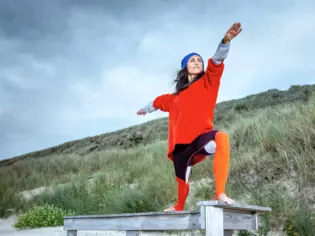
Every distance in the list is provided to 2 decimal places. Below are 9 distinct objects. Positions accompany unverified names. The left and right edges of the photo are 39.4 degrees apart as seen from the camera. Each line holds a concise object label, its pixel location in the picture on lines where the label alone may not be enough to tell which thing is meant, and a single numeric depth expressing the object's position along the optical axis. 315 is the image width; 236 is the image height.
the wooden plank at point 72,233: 5.47
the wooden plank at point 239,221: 3.68
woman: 3.46
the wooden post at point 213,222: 3.39
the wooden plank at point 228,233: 4.05
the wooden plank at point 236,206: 3.33
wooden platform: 3.41
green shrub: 8.05
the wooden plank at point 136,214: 3.70
